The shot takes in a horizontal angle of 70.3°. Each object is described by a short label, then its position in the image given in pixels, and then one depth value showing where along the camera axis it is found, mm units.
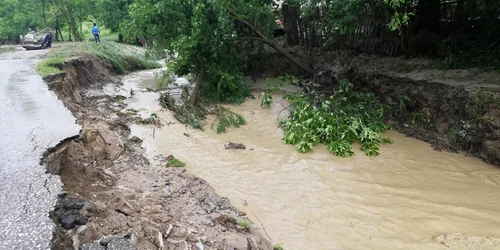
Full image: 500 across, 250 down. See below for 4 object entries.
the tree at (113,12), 22739
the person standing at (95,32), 20688
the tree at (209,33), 9969
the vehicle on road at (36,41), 19125
